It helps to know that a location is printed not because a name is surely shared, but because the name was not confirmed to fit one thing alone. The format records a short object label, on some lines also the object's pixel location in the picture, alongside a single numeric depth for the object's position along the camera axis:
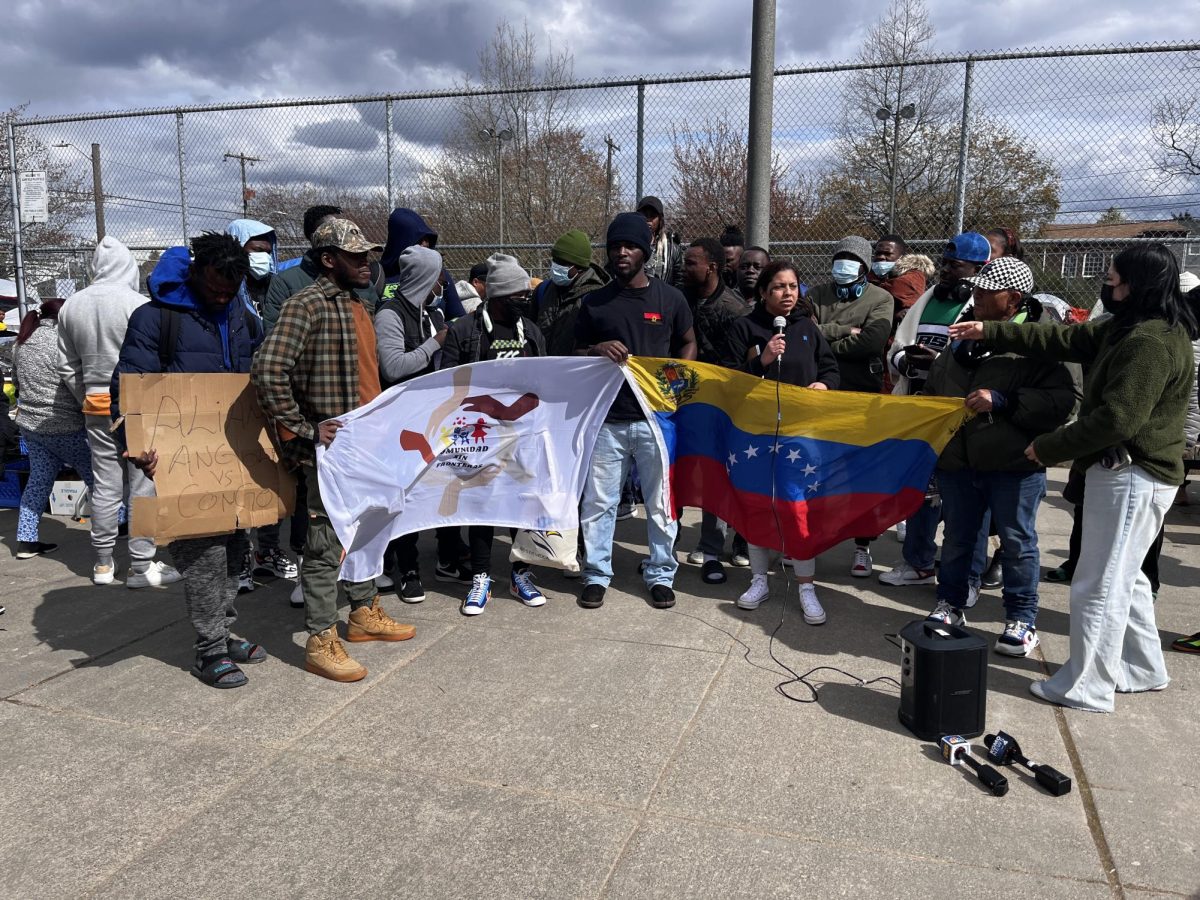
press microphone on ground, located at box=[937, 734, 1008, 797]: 3.31
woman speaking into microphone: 5.22
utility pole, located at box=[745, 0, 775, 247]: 6.81
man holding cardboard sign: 4.09
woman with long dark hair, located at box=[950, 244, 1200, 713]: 3.68
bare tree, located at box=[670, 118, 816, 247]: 11.24
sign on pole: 10.06
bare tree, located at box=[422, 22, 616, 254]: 9.20
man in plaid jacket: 4.16
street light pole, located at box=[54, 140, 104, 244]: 11.74
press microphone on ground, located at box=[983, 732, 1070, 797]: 3.28
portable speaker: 3.65
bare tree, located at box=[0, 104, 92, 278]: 12.70
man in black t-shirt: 5.33
